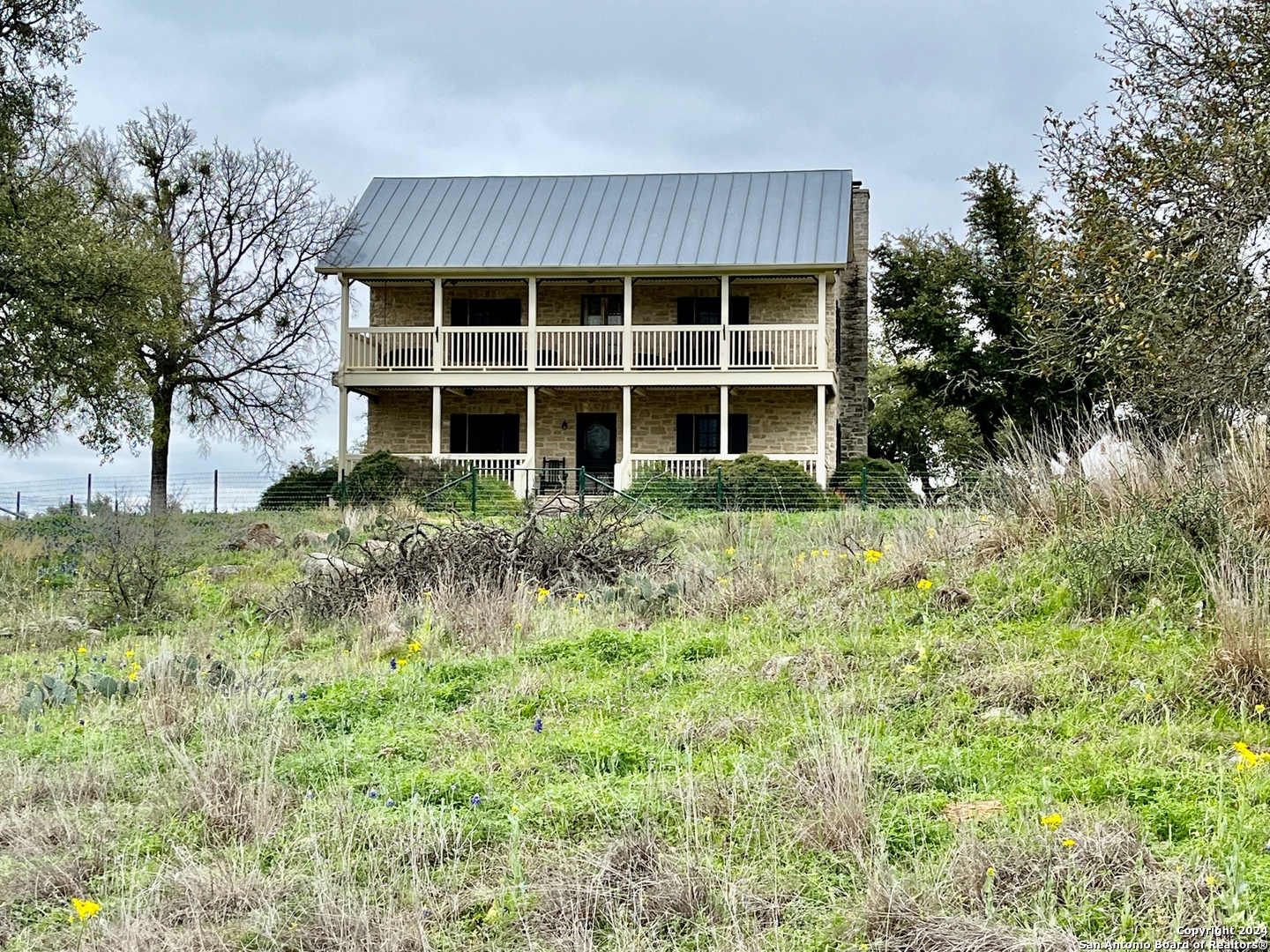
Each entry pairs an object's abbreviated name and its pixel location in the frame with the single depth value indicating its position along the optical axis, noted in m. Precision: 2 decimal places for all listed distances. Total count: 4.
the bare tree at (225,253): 28.22
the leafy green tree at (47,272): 17.72
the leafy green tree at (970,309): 33.06
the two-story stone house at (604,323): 26.50
